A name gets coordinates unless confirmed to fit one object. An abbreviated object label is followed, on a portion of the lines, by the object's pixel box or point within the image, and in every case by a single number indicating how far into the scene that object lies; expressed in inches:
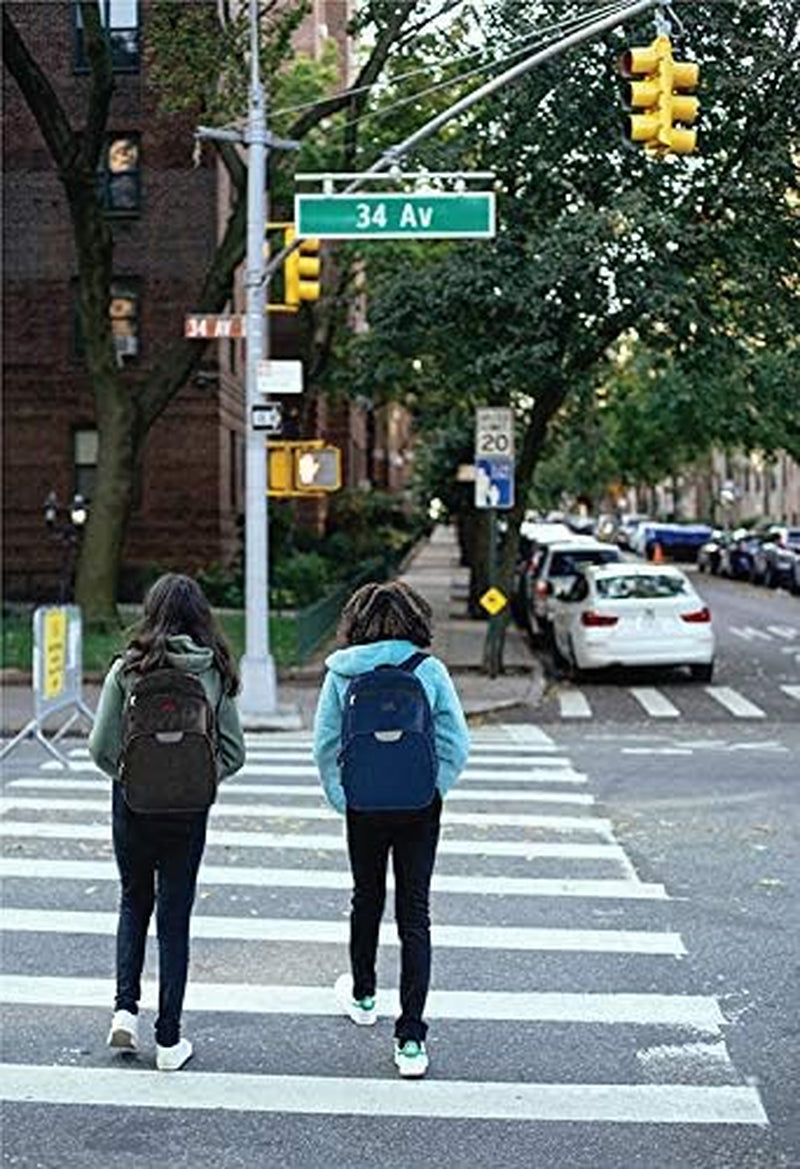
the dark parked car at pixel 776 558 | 1824.6
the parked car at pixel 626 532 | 2894.4
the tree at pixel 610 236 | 799.1
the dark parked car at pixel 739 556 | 2048.0
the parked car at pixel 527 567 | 1312.7
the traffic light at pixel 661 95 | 508.1
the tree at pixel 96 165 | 855.1
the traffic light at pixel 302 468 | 715.4
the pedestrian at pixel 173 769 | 231.8
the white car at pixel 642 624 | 882.1
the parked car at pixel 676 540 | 2501.2
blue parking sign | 894.4
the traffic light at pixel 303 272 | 703.1
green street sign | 639.1
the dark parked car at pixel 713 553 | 2240.4
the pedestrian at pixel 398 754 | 230.5
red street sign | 732.7
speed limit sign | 900.6
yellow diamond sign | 871.1
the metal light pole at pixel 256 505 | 722.8
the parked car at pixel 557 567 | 1131.9
